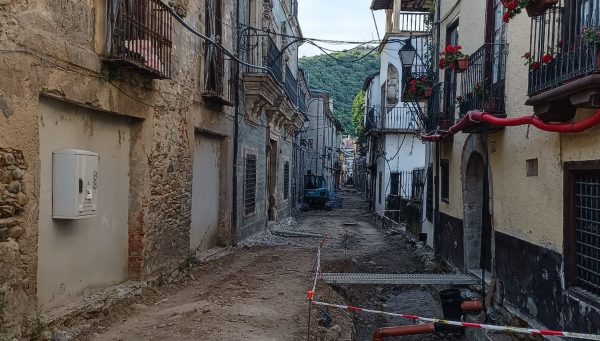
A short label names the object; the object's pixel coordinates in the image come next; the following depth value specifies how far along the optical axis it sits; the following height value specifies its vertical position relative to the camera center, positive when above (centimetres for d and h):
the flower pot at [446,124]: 1106 +104
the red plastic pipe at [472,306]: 739 -165
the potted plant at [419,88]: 1248 +198
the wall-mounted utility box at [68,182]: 576 -8
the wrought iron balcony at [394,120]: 2536 +257
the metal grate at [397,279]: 912 -165
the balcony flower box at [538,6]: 580 +180
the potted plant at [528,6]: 592 +182
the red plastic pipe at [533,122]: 524 +64
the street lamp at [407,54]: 1275 +275
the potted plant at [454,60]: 917 +191
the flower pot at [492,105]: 825 +106
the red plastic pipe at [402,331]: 643 -173
